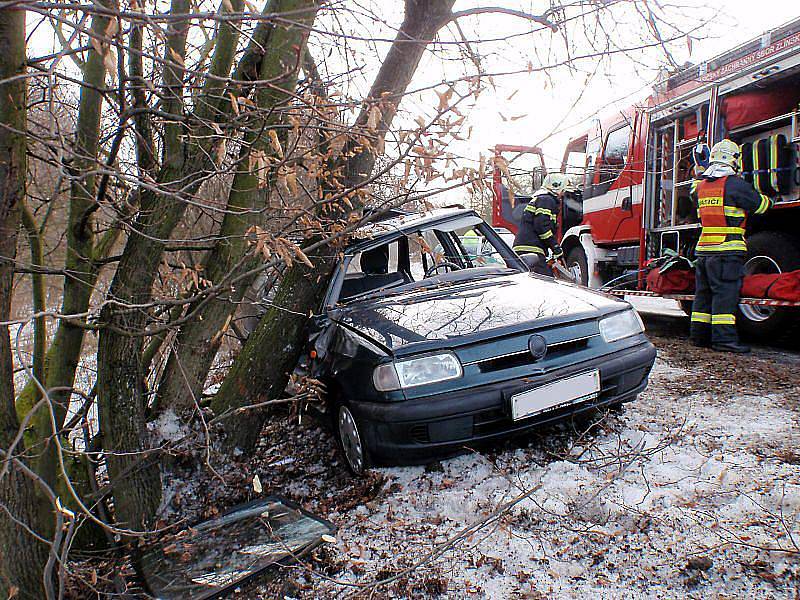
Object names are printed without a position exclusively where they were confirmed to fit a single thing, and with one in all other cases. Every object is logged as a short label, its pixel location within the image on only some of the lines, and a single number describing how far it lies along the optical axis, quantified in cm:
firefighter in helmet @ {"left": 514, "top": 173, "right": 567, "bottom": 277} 742
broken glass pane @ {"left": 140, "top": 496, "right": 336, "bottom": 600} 233
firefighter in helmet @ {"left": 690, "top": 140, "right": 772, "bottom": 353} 520
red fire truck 541
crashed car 272
